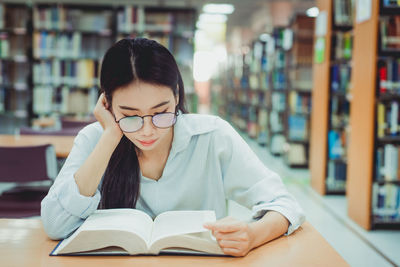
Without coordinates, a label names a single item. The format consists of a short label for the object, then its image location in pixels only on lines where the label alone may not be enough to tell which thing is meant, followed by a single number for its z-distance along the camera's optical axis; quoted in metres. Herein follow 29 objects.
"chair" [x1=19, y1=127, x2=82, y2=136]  3.08
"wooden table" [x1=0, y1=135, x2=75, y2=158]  2.48
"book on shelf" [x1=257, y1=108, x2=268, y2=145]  7.45
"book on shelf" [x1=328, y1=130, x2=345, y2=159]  4.28
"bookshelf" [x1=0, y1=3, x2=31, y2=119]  5.25
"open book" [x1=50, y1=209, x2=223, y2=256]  0.93
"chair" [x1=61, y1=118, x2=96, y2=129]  3.65
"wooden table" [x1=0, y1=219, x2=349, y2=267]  0.92
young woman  1.10
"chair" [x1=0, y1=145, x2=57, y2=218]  2.13
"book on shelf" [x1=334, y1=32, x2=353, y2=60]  4.18
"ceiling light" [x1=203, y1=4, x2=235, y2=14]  9.99
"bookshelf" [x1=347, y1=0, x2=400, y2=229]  3.10
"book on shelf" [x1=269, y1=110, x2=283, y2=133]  6.57
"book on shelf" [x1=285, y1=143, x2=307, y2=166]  5.68
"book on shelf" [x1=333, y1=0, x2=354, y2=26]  4.12
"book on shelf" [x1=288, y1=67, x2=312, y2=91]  5.70
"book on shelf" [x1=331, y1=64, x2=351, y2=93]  4.23
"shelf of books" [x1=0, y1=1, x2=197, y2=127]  5.13
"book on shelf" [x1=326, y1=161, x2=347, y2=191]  4.30
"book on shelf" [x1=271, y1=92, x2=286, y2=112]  6.34
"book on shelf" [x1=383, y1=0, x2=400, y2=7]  3.04
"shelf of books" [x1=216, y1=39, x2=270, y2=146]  7.64
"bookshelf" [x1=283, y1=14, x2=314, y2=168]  5.61
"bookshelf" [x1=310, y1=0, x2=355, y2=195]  4.16
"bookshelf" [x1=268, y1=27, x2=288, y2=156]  6.38
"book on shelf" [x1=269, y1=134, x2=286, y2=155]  6.66
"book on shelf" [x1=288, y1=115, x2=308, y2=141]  5.62
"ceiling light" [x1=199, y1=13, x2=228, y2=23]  11.31
